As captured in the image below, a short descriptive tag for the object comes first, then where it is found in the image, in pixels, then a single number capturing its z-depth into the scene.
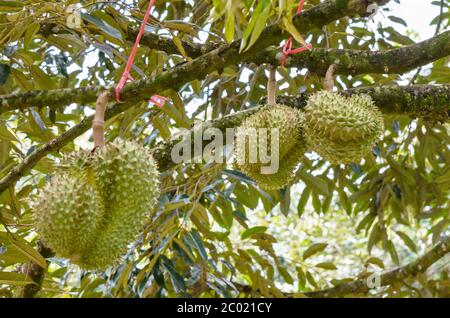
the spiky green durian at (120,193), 1.36
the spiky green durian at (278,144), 1.64
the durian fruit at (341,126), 1.55
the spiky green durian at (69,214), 1.32
